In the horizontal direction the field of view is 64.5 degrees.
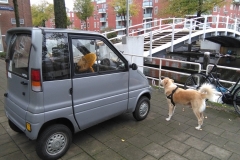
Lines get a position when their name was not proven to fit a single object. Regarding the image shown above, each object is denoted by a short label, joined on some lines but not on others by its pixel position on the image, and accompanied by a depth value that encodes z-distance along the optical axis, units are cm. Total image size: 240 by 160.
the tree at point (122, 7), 3581
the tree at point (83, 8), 4056
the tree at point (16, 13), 1032
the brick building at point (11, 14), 1842
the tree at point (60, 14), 552
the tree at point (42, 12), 4669
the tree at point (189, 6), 2064
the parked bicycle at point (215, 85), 444
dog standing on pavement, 357
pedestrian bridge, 1177
